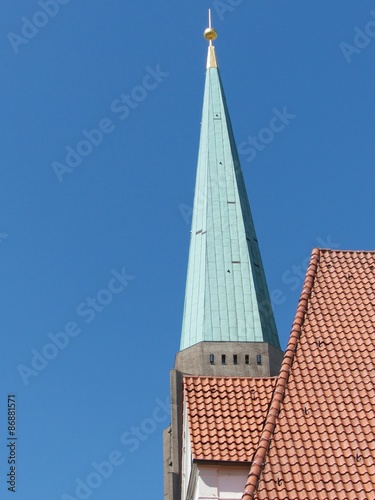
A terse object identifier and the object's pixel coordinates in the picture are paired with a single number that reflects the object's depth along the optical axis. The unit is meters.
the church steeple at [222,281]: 59.53
